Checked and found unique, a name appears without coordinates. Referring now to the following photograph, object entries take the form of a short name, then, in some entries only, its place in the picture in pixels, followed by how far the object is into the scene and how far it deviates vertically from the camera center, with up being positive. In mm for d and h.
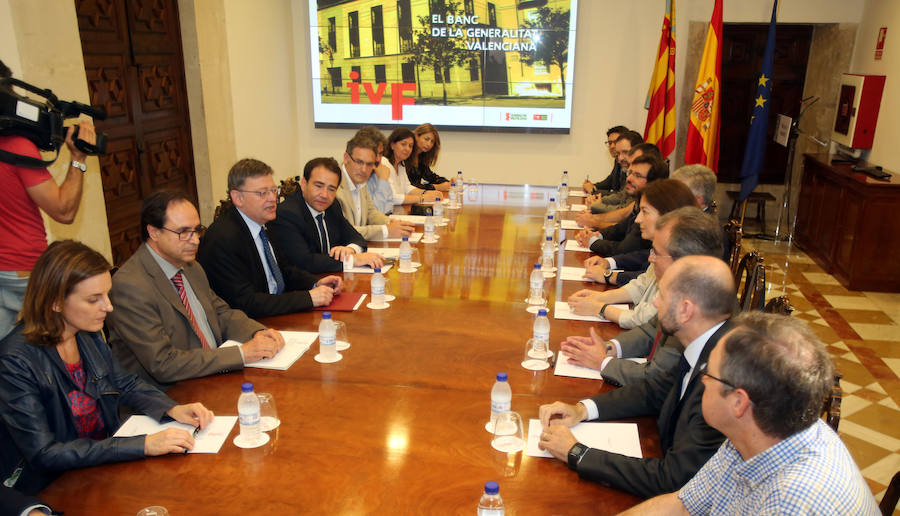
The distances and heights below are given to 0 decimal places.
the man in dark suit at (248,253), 3154 -838
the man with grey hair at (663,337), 2426 -942
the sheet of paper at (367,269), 3865 -1090
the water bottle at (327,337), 2622 -1008
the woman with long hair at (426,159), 6473 -785
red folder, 3207 -1083
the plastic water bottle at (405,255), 3848 -1001
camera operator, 2900 -601
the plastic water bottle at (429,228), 4500 -987
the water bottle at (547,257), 3914 -1019
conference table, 1805 -1107
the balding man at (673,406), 1841 -1004
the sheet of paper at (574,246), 4465 -1104
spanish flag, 7070 -292
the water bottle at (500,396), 2154 -1008
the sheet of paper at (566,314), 3166 -1099
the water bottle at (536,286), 3307 -1009
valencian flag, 7371 -187
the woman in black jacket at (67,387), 1959 -969
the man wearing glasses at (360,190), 4578 -791
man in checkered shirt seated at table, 1334 -716
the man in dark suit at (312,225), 3875 -860
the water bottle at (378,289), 3256 -1012
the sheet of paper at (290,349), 2588 -1090
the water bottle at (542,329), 2687 -990
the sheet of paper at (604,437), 2059 -1117
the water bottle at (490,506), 1708 -1078
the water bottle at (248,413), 2047 -1017
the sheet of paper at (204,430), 2037 -1101
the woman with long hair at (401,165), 5992 -782
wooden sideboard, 5969 -1346
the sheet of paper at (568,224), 5133 -1101
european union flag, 6875 -524
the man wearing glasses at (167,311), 2461 -892
